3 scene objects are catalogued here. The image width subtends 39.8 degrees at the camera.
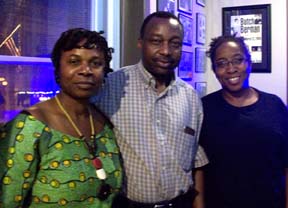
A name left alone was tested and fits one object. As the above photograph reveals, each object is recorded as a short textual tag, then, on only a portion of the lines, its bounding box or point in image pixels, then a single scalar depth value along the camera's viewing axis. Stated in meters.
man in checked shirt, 1.61
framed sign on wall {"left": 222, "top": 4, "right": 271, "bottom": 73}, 3.16
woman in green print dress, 1.19
